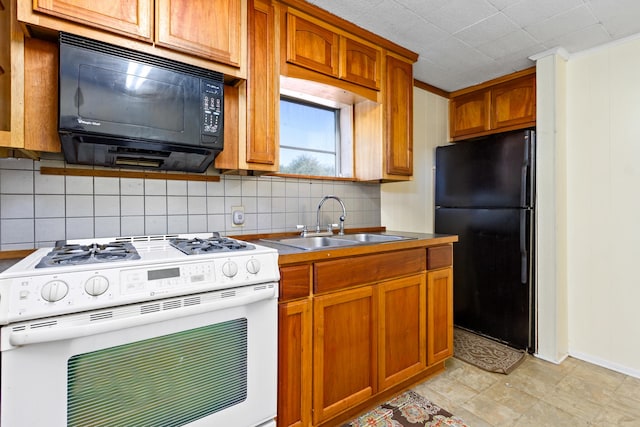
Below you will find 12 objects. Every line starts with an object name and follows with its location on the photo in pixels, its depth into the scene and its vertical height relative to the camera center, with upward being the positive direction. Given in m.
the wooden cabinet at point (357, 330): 1.48 -0.63
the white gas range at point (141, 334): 0.92 -0.41
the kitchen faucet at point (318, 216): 2.26 -0.02
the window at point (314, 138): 2.34 +0.58
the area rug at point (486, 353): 2.30 -1.08
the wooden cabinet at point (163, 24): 1.20 +0.79
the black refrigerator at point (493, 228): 2.51 -0.13
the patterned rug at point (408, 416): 1.69 -1.10
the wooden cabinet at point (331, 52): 1.88 +1.03
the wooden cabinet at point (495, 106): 2.69 +0.97
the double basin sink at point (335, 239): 2.10 -0.18
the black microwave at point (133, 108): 1.23 +0.45
